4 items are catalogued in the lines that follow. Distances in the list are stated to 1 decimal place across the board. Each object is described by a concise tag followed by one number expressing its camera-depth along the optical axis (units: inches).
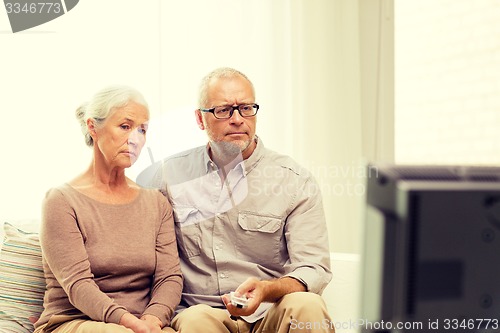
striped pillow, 119.0
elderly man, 116.8
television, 61.7
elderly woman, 110.2
